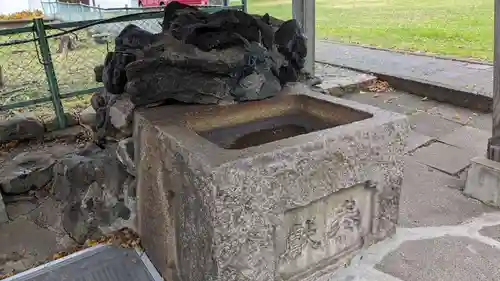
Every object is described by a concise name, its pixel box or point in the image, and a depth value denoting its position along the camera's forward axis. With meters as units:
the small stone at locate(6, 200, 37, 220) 2.92
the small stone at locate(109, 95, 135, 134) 2.26
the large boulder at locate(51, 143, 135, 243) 2.46
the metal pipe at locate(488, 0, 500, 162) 2.47
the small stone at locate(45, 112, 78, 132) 3.87
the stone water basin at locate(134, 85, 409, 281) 1.59
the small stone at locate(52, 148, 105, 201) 2.50
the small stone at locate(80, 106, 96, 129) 3.48
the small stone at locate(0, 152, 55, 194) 3.03
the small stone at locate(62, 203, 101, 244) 2.49
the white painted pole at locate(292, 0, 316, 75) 4.73
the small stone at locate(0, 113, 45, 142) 3.67
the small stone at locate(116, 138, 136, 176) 2.29
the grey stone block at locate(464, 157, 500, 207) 2.56
